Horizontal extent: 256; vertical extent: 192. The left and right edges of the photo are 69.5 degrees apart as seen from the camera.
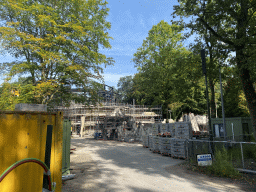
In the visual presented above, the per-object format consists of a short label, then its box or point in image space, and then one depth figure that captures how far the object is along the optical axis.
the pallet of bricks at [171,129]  14.37
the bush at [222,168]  7.55
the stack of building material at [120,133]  27.08
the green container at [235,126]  16.59
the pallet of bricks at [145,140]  17.68
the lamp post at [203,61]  10.75
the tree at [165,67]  17.02
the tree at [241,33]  9.70
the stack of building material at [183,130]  12.61
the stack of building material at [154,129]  16.80
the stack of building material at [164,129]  15.29
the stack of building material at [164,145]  13.02
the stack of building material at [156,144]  14.43
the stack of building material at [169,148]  12.76
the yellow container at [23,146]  3.44
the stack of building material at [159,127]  16.05
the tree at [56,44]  12.79
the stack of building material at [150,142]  15.61
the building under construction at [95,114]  41.31
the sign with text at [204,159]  8.31
